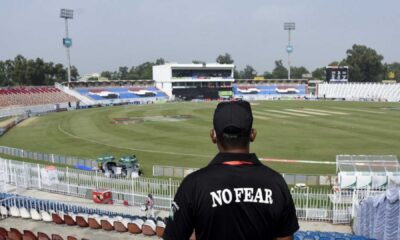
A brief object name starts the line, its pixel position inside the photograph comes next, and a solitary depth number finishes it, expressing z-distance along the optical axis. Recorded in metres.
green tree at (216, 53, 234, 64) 196.00
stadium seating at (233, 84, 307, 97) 113.19
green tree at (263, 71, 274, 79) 177.15
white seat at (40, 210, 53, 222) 15.70
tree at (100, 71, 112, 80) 179.25
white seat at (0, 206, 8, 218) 16.68
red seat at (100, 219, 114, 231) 14.54
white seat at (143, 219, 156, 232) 14.02
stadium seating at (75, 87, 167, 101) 95.38
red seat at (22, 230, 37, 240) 10.98
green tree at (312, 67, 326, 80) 165.73
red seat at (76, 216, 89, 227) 14.87
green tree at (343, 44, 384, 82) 137.00
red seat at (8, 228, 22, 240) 11.13
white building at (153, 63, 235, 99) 111.12
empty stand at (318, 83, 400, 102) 95.62
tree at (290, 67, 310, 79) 181.27
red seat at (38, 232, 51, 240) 10.78
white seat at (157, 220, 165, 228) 13.95
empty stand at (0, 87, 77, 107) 75.75
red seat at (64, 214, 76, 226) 15.03
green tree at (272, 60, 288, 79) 176.38
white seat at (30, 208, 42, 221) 16.02
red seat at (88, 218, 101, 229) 14.66
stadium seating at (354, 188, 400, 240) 10.87
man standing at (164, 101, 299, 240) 2.64
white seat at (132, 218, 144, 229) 14.26
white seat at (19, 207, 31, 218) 16.36
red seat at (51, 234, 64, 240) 10.71
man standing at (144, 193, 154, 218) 17.52
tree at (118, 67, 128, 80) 178.60
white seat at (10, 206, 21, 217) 16.58
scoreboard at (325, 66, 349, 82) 100.81
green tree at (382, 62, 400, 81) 143.88
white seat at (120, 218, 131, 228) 14.52
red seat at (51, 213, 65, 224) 15.28
